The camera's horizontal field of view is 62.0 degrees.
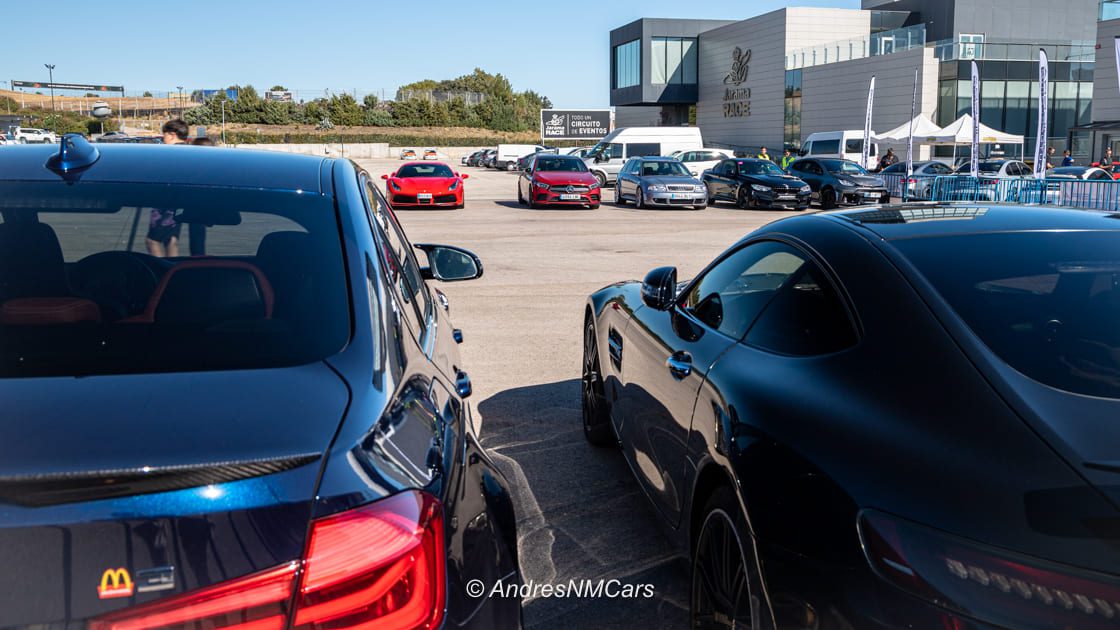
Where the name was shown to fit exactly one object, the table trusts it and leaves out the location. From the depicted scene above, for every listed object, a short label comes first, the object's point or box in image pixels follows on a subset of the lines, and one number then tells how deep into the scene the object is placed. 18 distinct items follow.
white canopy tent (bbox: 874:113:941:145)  37.91
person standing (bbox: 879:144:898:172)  34.75
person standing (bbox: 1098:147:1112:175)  28.36
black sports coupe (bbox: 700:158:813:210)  25.52
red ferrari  24.88
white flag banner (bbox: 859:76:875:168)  33.91
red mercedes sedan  25.52
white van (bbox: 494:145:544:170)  60.84
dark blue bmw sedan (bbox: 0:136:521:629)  1.33
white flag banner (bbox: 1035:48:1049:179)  22.46
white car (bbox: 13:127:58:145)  53.46
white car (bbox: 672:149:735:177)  37.16
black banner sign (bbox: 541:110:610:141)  75.25
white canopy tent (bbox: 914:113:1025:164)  36.28
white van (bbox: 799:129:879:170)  36.71
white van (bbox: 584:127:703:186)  38.53
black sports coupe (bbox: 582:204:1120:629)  1.71
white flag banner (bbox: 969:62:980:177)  25.78
